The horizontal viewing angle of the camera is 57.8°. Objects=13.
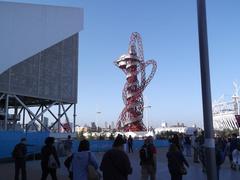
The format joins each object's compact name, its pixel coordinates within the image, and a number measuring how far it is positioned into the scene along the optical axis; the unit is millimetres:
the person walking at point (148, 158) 6645
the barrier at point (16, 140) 13807
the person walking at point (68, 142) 14329
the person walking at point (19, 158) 7474
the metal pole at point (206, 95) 3750
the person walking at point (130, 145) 18777
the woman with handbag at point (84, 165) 4359
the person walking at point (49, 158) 6271
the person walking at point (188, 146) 15367
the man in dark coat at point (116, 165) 3835
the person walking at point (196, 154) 11833
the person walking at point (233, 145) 10259
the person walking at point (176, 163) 5557
